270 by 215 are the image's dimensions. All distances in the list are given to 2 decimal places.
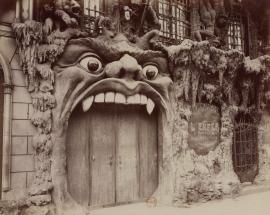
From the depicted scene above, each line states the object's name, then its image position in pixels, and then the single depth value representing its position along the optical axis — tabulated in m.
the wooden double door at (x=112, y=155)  7.44
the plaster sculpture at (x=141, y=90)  6.63
